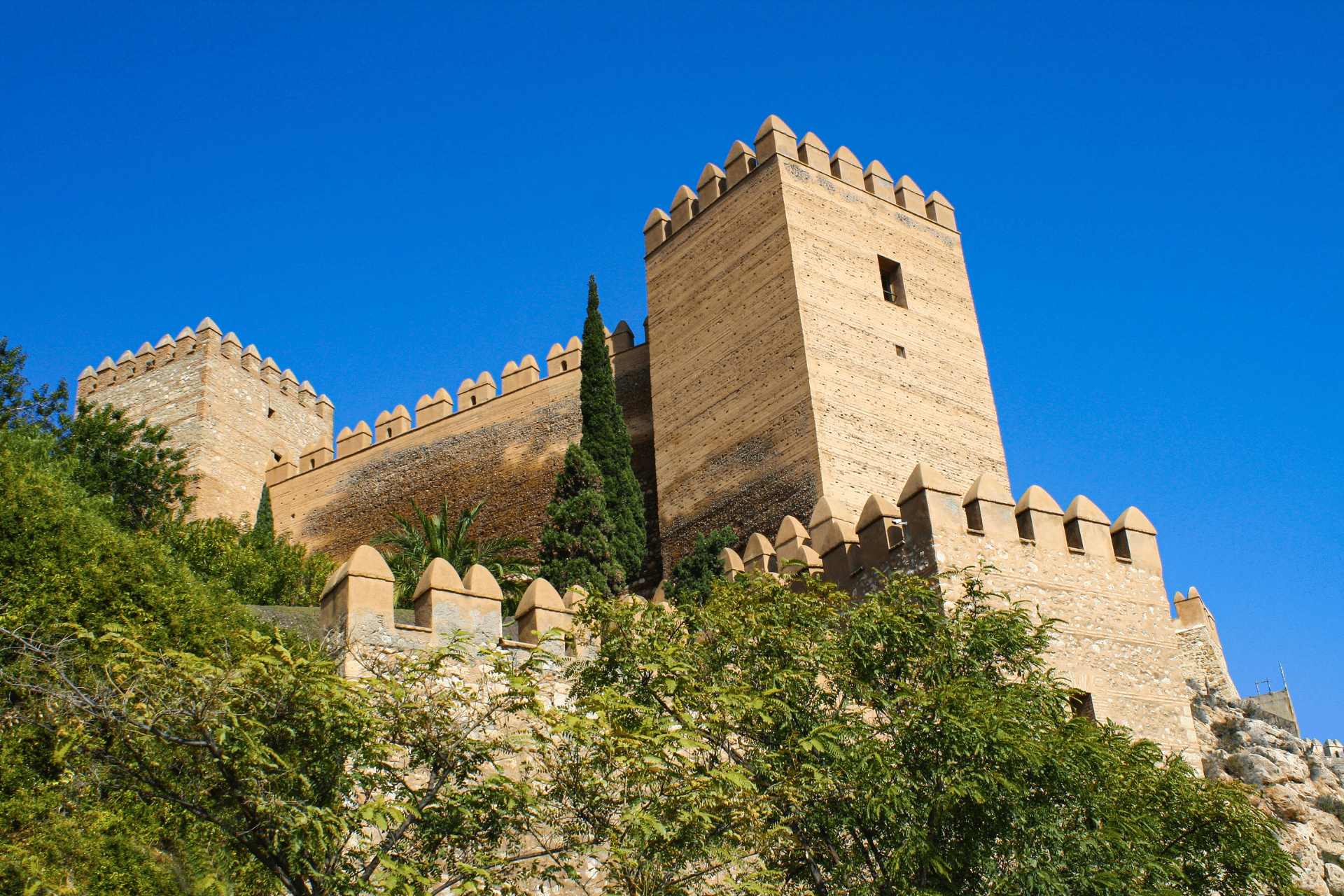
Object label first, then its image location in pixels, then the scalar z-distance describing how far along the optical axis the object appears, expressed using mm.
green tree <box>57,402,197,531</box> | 23688
